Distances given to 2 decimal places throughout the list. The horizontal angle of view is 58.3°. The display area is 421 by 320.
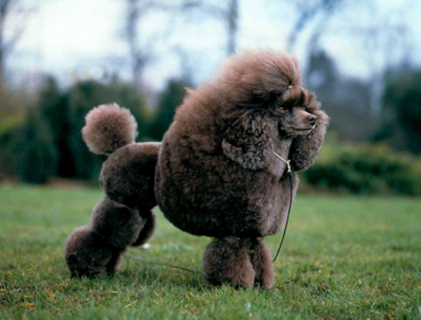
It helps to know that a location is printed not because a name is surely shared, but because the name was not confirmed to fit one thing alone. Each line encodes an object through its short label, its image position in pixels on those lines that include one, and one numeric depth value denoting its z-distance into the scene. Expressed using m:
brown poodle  2.32
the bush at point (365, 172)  12.49
